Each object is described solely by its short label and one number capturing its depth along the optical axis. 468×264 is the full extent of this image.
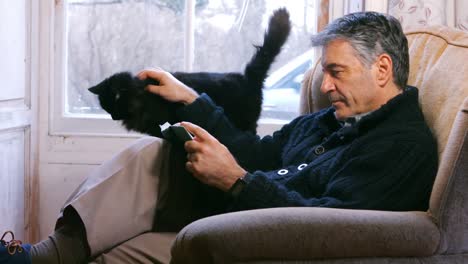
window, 3.18
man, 2.02
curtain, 2.83
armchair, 1.85
